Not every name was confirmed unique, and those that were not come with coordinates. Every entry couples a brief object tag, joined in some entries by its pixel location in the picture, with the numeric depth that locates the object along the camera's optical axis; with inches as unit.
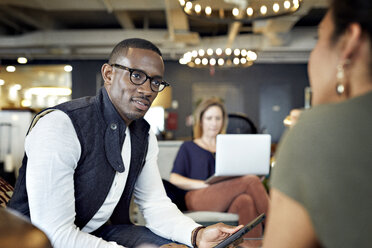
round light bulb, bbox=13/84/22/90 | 496.7
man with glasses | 56.7
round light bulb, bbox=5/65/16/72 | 479.8
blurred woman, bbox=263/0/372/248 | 25.2
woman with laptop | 126.0
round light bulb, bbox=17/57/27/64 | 466.6
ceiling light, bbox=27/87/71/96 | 484.1
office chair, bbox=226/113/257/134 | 217.0
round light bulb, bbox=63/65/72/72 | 478.0
